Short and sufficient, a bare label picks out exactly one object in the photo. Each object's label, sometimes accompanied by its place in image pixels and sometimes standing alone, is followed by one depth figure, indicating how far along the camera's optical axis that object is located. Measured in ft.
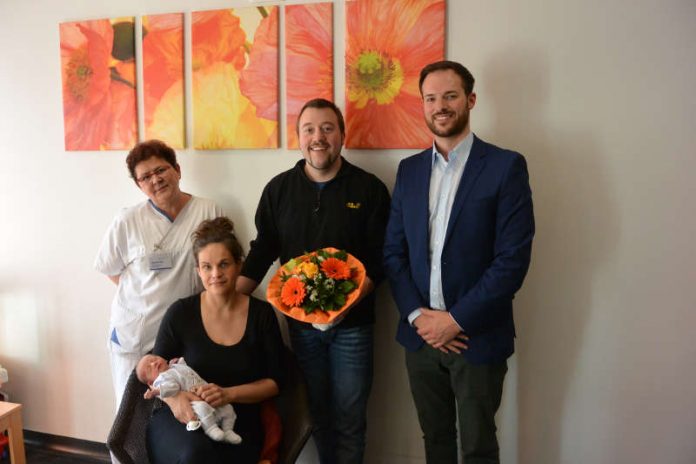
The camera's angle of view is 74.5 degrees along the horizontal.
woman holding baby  5.56
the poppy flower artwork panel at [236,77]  7.38
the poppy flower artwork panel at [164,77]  7.78
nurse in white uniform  6.93
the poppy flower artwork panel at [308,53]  7.13
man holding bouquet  6.32
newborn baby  5.32
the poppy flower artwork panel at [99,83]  8.07
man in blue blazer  5.37
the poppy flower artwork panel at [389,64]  6.72
